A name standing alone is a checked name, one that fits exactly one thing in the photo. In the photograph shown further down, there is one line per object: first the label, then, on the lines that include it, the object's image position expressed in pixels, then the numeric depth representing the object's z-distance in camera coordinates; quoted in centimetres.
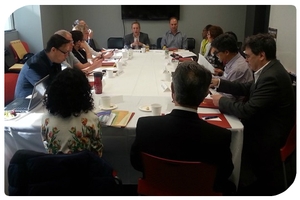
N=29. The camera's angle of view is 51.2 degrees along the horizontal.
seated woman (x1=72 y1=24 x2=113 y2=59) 402
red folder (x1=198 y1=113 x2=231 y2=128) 172
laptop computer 192
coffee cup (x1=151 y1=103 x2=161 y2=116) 184
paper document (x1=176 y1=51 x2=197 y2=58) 425
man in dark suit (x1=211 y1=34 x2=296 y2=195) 176
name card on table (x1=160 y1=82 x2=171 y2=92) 242
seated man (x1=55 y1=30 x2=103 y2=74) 309
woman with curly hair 150
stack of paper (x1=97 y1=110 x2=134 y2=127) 174
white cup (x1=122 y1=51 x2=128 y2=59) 403
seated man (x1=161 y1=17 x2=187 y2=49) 557
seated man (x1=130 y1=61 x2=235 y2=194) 132
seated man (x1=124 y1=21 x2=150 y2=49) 535
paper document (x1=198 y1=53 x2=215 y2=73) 279
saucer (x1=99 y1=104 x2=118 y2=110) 198
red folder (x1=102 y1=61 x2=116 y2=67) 344
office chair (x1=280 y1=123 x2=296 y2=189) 187
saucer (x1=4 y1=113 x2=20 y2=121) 180
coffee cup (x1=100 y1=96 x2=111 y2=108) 198
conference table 175
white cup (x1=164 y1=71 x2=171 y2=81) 275
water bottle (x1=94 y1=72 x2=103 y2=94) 233
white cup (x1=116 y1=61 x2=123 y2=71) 319
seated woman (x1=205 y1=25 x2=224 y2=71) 380
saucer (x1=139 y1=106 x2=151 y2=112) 195
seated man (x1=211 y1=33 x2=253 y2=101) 225
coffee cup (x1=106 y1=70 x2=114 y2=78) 288
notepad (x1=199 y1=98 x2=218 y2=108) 201
